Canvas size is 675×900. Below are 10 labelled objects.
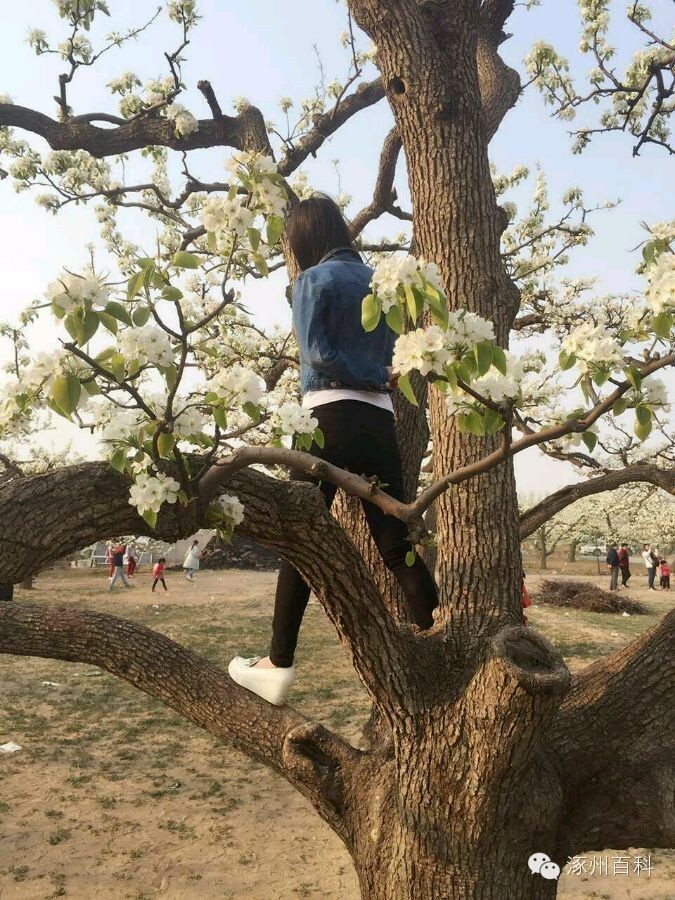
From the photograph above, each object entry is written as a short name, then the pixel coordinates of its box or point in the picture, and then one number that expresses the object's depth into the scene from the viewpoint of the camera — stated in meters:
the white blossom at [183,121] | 4.29
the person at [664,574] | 21.86
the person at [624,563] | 20.56
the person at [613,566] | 19.67
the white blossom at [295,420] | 1.69
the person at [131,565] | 20.47
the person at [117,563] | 16.62
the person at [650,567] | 21.84
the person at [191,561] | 18.51
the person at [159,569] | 16.27
